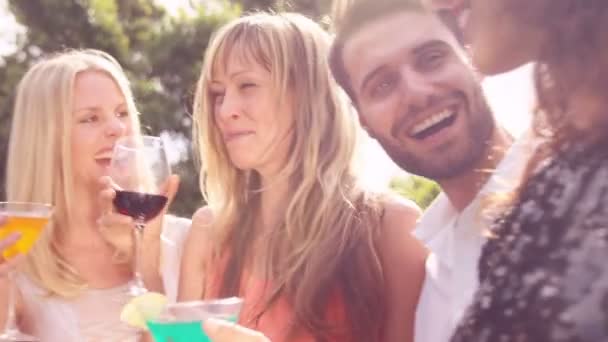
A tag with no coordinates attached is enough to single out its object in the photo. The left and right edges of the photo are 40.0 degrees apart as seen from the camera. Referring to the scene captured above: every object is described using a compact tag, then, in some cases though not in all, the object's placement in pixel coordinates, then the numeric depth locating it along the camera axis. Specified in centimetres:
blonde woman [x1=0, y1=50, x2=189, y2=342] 156
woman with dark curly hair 58
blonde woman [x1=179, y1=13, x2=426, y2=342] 107
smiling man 83
